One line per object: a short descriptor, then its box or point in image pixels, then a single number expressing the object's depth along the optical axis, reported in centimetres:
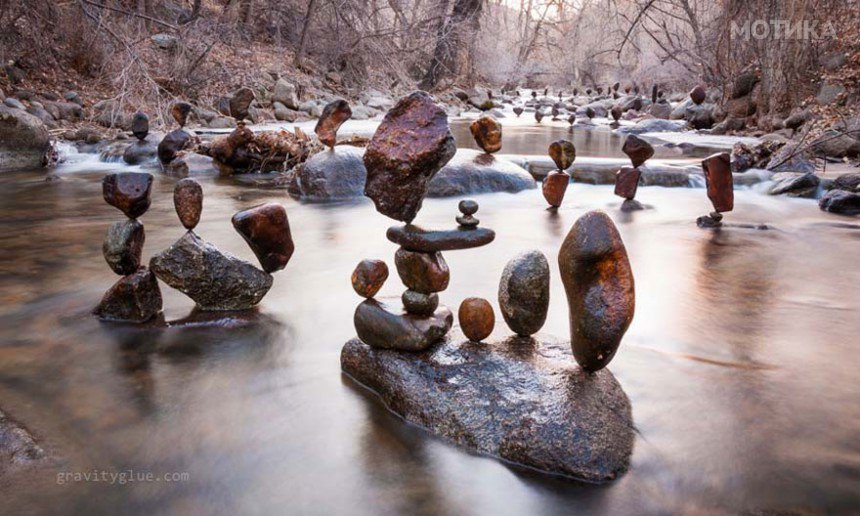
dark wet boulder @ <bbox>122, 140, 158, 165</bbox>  895
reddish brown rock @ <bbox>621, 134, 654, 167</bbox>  572
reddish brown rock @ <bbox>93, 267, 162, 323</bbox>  298
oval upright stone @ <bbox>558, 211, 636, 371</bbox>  200
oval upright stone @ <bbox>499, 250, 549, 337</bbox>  229
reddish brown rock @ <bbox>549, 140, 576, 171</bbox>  529
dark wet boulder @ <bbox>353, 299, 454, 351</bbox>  230
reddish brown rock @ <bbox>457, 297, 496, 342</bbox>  231
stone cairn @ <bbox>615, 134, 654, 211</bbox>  575
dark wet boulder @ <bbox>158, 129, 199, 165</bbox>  832
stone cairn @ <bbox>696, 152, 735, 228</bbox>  479
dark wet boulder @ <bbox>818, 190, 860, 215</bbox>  562
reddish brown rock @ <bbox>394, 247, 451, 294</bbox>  233
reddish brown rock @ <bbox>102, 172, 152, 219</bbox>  292
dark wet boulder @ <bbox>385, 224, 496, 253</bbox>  229
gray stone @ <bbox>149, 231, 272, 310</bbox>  300
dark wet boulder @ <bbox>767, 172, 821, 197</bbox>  630
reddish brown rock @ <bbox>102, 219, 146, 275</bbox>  290
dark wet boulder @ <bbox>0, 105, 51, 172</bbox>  833
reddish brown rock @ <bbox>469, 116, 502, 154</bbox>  591
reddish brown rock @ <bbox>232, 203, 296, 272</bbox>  299
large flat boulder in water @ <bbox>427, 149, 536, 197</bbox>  672
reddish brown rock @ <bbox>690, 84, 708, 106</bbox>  1341
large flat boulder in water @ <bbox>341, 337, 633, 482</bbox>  185
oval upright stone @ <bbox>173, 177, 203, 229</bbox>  300
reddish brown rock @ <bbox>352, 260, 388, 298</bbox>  246
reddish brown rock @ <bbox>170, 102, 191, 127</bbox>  826
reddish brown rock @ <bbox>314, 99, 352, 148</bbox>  612
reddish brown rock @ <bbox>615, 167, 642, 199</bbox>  602
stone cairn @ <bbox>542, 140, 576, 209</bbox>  532
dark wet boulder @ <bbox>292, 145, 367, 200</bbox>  666
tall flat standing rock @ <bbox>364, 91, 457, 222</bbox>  226
